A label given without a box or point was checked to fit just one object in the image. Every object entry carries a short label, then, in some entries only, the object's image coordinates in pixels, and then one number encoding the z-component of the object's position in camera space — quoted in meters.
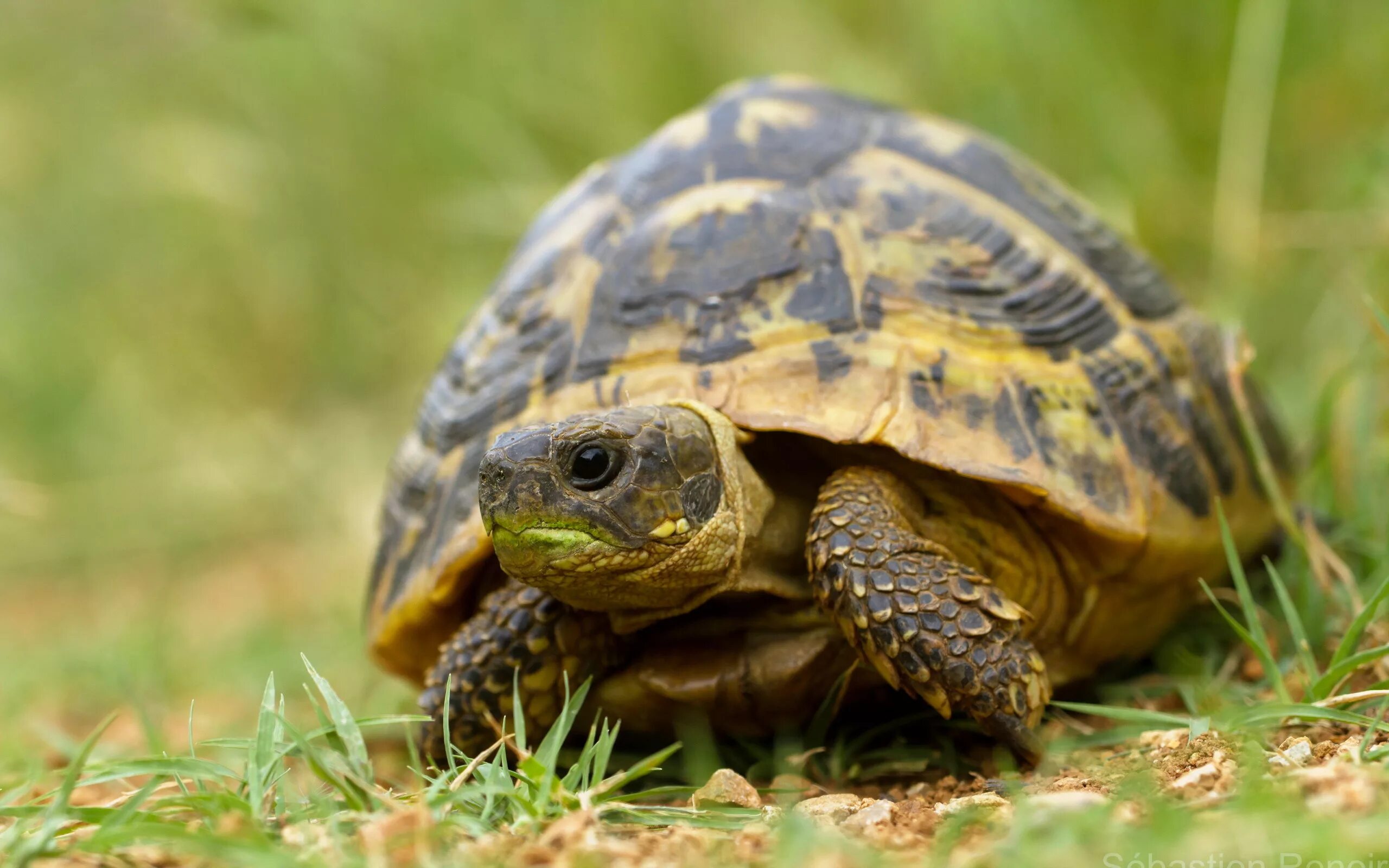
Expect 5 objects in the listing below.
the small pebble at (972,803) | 2.08
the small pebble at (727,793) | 2.24
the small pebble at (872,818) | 2.04
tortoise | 2.48
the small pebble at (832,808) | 2.12
